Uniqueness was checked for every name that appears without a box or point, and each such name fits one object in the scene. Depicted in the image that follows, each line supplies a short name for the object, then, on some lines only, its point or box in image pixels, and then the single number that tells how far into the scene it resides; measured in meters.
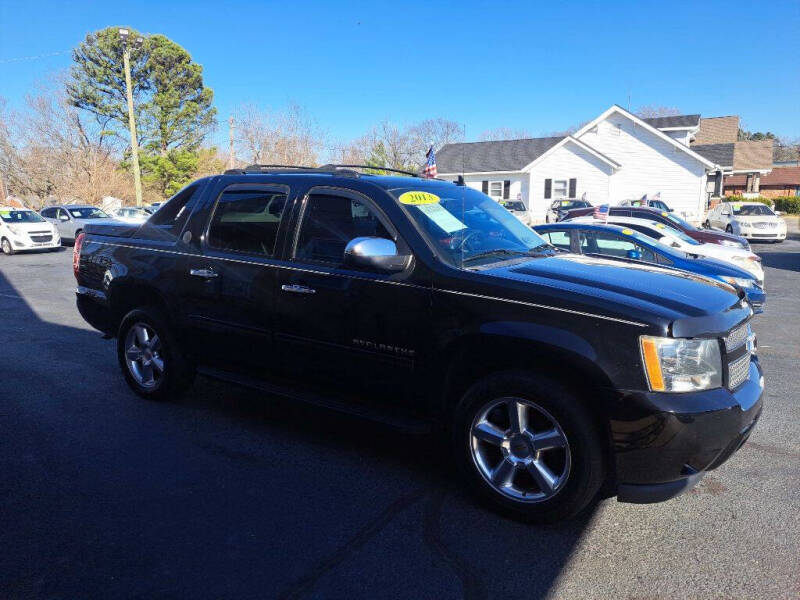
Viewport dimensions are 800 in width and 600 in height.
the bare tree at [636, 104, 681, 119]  80.53
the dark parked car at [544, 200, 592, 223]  28.22
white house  33.28
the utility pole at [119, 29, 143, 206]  24.63
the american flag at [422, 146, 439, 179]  6.00
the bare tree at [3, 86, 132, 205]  41.78
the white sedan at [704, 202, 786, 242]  23.16
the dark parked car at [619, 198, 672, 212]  26.30
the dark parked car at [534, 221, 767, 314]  8.30
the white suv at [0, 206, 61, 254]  19.47
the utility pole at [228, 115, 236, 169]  37.75
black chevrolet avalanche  2.81
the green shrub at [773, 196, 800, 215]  41.75
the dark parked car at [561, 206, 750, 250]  13.58
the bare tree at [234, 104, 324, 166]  43.59
